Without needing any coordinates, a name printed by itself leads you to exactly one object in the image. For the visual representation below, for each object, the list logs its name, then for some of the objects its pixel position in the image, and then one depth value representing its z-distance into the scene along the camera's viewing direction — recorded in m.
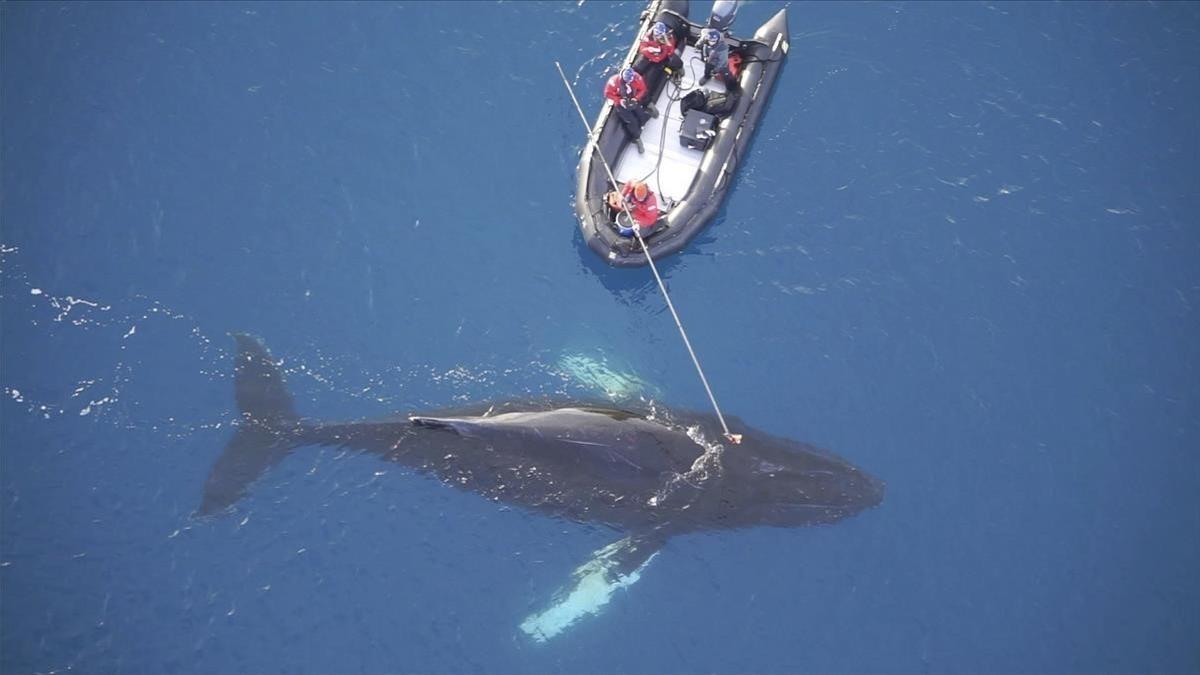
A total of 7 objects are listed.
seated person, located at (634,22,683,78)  26.09
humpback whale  21.72
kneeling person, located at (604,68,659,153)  25.44
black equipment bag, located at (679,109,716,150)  26.03
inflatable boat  25.03
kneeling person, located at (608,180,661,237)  24.67
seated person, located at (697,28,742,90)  26.11
